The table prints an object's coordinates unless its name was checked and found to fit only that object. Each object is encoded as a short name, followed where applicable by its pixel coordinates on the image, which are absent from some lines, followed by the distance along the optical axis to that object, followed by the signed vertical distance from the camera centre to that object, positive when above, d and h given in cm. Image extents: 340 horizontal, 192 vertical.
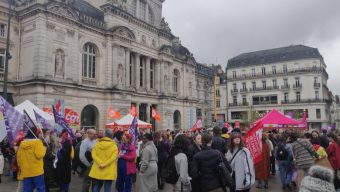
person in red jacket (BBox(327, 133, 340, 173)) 887 -111
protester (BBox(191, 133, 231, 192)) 518 -90
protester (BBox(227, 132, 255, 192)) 571 -94
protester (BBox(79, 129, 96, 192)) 798 -90
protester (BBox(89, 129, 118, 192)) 695 -101
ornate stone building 2223 +605
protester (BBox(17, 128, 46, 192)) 722 -101
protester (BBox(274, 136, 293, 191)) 962 -148
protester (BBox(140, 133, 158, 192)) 717 -125
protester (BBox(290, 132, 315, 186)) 650 -83
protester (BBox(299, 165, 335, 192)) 297 -66
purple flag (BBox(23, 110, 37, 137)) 905 -2
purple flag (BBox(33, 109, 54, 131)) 1199 +6
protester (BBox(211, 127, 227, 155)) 804 -61
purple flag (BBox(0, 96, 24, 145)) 860 +11
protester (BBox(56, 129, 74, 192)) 860 -129
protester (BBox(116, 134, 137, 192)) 805 -121
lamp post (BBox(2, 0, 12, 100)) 1544 +257
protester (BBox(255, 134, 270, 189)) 975 -164
